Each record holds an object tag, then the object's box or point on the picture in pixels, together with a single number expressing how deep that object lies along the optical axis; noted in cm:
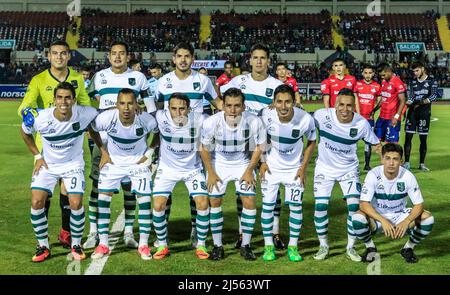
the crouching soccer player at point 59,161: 671
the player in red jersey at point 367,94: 1275
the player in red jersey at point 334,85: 1225
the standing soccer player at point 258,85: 758
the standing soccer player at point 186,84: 751
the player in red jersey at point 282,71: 1195
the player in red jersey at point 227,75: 1520
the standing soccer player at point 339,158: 695
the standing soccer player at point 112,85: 767
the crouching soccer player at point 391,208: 657
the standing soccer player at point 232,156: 686
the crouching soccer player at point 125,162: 689
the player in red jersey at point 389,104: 1291
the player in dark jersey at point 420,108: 1294
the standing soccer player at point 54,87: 721
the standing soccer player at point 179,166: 688
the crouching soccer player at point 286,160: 687
